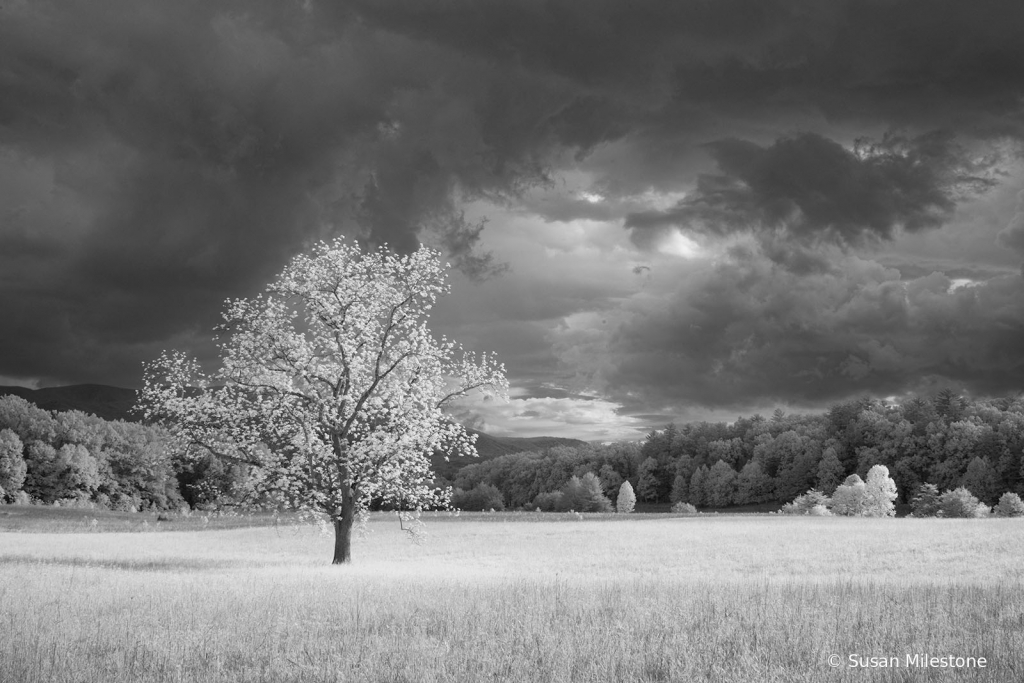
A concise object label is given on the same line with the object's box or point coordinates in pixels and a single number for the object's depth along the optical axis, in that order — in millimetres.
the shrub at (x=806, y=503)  91562
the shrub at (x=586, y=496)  130625
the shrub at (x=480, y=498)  156125
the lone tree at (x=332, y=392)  28922
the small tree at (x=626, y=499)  135375
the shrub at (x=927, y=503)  80750
